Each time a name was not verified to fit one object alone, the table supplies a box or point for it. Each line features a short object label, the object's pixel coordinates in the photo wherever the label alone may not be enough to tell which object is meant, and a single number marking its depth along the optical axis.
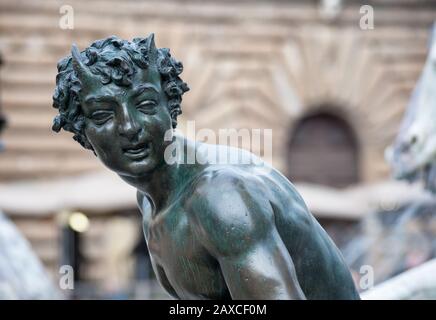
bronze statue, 3.54
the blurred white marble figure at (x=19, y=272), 7.53
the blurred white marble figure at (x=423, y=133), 7.86
